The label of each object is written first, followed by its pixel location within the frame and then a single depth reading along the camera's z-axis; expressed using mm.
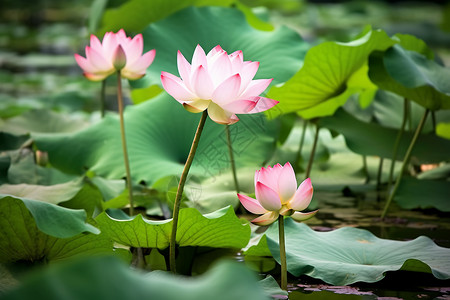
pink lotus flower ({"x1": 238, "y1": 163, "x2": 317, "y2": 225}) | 3878
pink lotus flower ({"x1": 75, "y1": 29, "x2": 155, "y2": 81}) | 4199
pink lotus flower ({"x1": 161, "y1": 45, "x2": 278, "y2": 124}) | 3825
